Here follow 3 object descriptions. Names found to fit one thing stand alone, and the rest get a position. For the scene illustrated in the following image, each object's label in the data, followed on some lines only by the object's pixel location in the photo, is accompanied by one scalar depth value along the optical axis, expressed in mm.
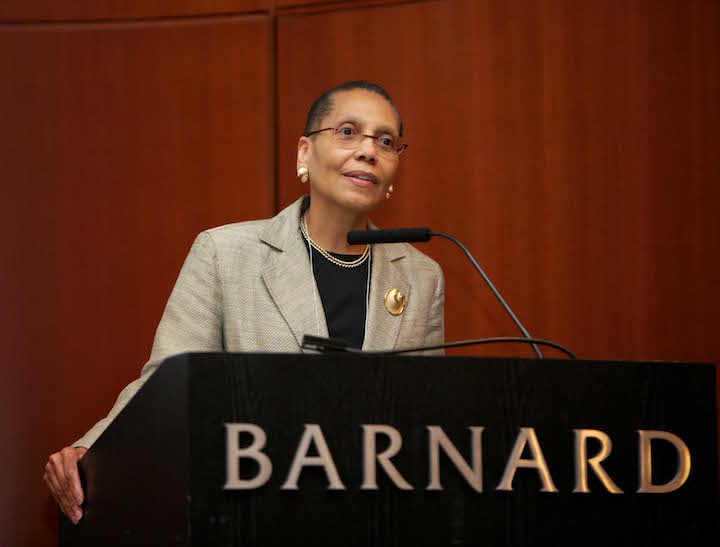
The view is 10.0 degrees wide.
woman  5307
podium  4751
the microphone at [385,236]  4980
